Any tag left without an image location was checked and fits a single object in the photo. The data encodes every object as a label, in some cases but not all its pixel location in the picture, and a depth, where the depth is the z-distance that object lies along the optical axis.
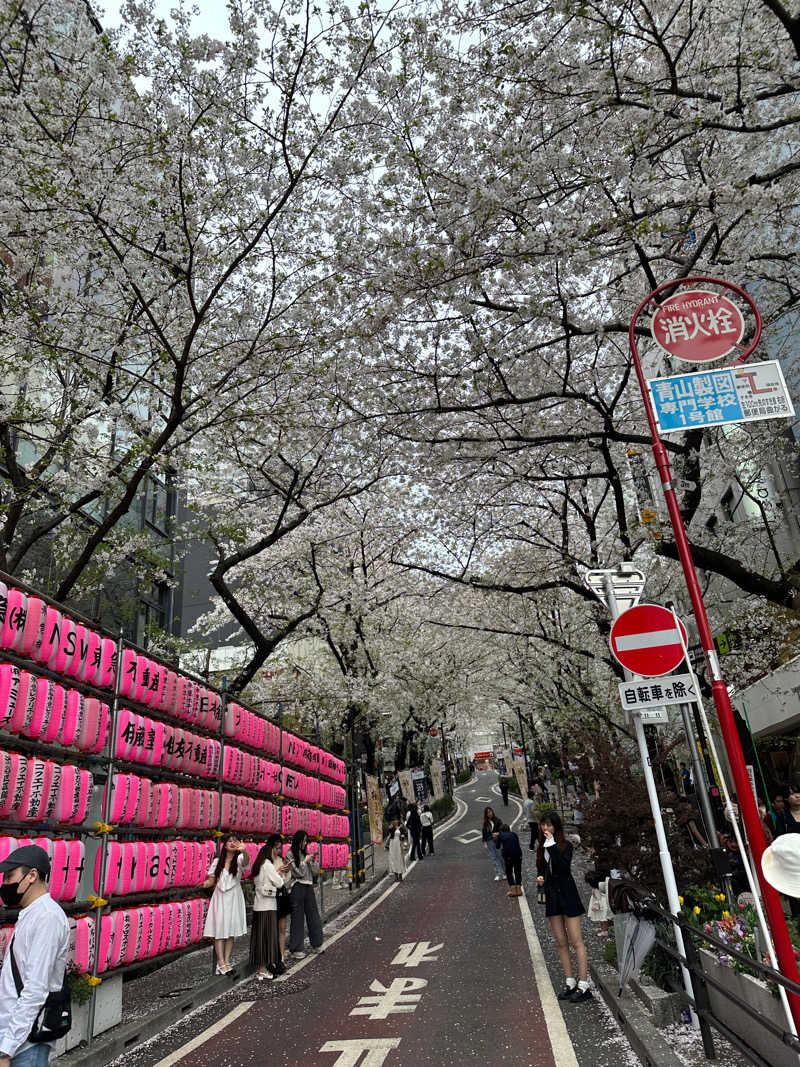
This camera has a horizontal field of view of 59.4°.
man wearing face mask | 4.07
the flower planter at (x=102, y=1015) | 6.29
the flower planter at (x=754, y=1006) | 4.52
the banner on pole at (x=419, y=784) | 35.94
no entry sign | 6.06
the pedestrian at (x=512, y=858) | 14.85
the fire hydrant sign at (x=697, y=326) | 5.34
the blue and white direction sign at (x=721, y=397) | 4.82
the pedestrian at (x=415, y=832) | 24.31
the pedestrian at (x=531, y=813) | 18.87
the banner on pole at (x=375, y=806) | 24.22
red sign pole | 3.83
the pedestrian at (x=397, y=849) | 19.28
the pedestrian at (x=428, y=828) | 24.46
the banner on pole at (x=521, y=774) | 46.33
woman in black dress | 7.33
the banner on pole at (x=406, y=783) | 32.46
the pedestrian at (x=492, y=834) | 17.44
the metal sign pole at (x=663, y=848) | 5.86
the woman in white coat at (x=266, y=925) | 9.56
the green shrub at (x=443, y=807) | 40.75
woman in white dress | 9.07
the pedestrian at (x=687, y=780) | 21.93
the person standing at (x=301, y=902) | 10.58
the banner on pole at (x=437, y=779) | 47.19
